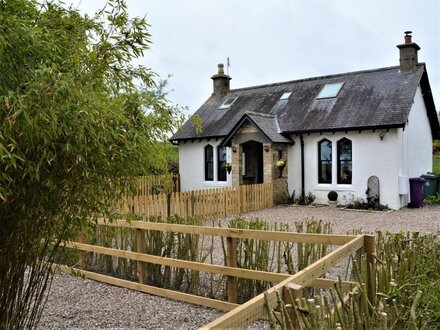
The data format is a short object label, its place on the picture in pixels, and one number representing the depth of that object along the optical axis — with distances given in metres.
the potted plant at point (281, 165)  16.26
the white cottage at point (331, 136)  14.78
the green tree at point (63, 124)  2.32
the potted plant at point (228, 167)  17.70
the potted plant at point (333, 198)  15.56
